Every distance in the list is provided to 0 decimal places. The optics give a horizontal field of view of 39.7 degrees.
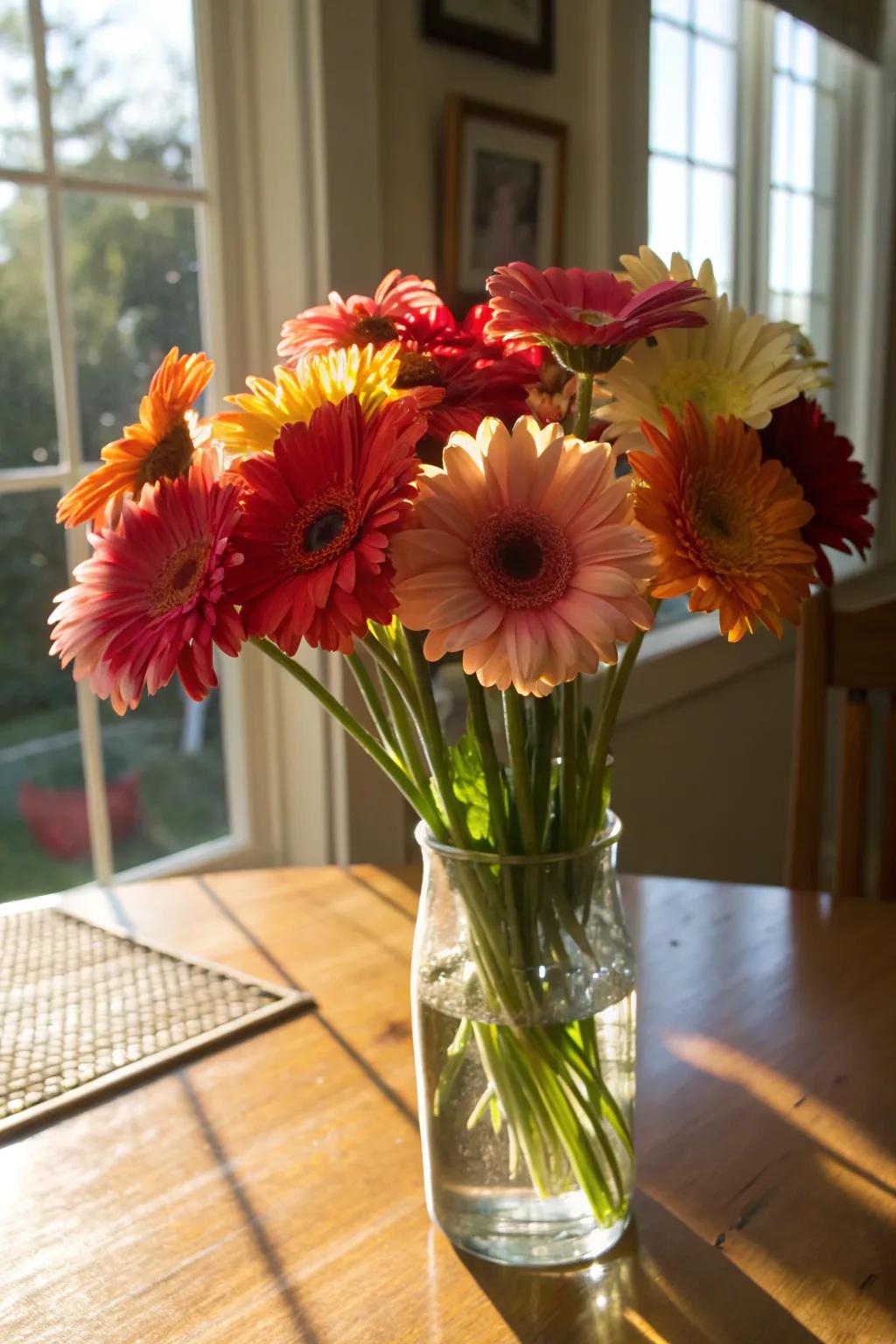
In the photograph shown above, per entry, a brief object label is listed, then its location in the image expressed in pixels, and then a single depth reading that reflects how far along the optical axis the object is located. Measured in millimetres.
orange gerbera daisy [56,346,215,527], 608
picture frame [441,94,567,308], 1688
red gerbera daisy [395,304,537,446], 570
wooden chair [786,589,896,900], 1272
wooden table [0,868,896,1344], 621
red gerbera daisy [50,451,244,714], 487
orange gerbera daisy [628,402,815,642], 510
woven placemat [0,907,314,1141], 844
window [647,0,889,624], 2387
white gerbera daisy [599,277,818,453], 568
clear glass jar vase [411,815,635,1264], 605
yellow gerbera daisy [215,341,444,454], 546
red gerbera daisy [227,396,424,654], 477
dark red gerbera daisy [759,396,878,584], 586
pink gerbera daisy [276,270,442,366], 615
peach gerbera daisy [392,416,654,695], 477
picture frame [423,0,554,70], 1649
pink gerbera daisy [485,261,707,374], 522
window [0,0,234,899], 1437
